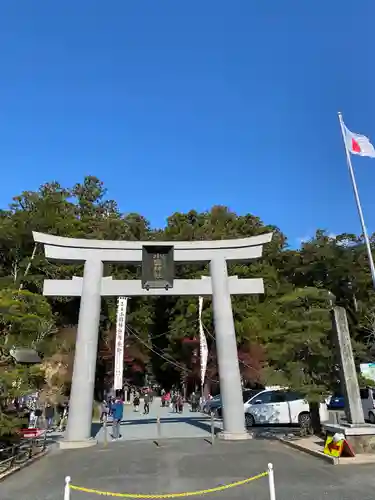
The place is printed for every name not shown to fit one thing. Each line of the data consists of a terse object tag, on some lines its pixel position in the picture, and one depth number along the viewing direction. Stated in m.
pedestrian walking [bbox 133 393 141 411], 32.74
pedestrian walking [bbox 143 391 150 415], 29.17
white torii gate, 15.43
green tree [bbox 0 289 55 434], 10.93
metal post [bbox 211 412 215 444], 14.39
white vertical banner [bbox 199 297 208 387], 22.94
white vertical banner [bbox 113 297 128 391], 18.03
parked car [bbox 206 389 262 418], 25.78
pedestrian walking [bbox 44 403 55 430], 21.44
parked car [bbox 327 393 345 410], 30.41
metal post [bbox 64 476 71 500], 5.75
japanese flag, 15.98
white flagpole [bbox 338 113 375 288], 16.30
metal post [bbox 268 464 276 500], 6.00
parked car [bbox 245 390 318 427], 18.75
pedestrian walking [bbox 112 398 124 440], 16.42
